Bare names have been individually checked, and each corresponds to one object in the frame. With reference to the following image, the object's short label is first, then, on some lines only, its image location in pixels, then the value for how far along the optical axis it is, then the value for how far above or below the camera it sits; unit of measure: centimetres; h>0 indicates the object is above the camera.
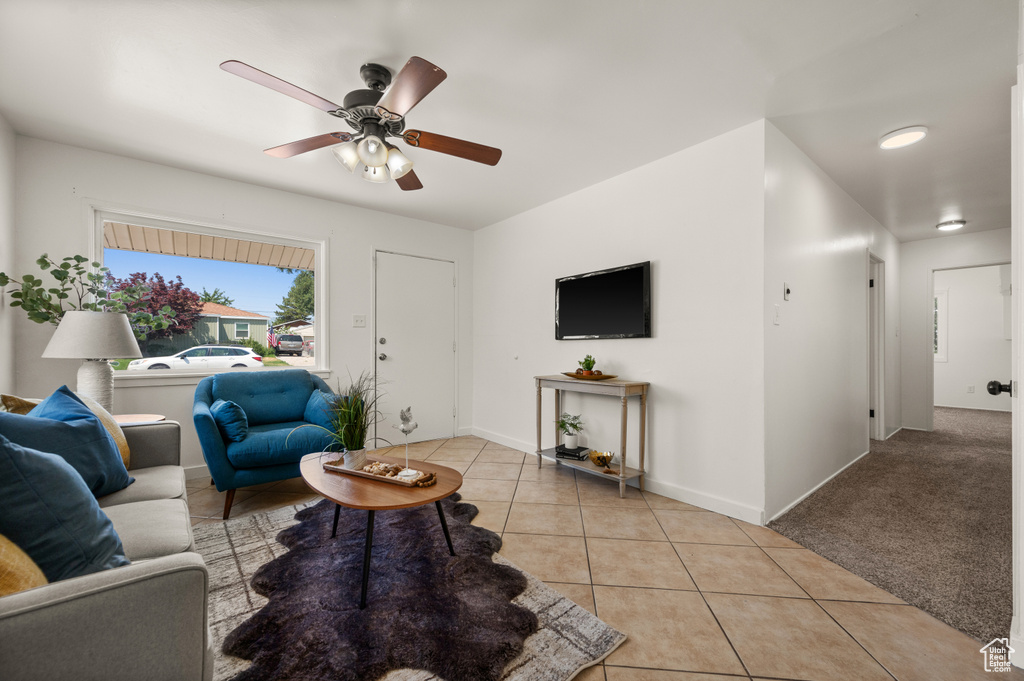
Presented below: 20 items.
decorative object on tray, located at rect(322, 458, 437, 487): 192 -64
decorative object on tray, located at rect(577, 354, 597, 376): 328 -20
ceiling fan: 183 +105
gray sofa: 74 -54
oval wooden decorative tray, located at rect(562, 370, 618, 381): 319 -28
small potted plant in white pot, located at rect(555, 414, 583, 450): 337 -73
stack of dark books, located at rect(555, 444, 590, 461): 325 -89
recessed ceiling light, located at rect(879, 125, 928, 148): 261 +127
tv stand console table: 290 -37
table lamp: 246 -3
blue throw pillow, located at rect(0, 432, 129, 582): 92 -41
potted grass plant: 214 -45
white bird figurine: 197 -39
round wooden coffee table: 169 -66
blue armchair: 252 -58
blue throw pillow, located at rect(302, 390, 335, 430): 300 -51
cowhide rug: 137 -106
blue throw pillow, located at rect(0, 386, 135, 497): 140 -34
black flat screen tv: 314 +29
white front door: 431 -3
